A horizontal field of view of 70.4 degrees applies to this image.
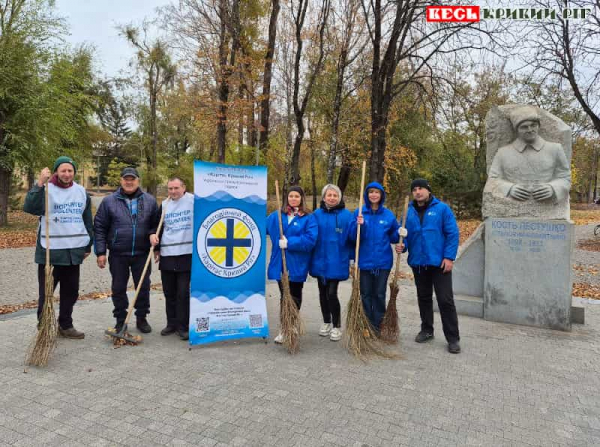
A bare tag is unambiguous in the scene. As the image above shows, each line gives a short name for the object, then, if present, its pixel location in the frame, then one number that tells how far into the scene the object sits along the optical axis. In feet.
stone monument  16.40
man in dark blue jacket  14.21
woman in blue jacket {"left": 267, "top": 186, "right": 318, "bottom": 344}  13.76
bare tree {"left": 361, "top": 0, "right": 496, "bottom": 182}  38.73
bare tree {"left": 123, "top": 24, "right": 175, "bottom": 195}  83.56
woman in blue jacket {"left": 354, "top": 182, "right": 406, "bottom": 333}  14.11
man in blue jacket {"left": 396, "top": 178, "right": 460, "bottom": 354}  13.85
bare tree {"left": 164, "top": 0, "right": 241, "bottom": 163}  46.62
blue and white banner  13.92
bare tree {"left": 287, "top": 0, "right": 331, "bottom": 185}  46.39
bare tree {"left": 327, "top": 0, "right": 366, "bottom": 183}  47.37
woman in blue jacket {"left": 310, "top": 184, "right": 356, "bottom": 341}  14.14
